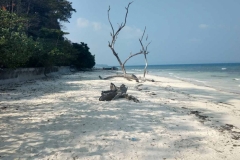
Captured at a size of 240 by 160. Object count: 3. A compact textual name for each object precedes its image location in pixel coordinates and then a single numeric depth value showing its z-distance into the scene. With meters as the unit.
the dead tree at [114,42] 19.55
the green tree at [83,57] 39.56
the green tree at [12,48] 9.80
